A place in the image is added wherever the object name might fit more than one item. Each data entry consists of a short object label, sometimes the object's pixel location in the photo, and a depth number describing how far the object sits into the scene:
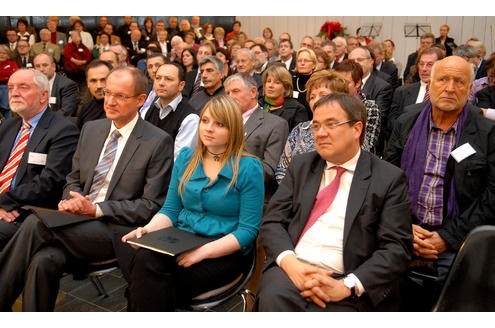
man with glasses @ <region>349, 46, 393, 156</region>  5.06
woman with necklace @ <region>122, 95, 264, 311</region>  2.12
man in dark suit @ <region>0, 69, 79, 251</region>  2.87
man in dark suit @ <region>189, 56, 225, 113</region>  4.99
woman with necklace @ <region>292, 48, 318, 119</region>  5.41
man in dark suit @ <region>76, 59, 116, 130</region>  4.32
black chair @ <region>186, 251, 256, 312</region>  2.17
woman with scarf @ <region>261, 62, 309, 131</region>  4.19
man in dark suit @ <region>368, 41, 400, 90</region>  7.62
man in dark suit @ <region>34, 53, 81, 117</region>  5.70
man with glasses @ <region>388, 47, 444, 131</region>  4.65
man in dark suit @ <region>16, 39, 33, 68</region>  9.69
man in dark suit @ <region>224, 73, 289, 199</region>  3.51
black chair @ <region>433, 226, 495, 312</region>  1.71
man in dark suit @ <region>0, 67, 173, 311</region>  2.35
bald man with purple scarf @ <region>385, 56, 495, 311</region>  2.34
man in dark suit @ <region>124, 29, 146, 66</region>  11.51
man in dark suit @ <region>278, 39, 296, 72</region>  8.06
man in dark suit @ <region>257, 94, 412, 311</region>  1.86
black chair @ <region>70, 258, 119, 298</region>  2.50
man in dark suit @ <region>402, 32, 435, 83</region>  5.95
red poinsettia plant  13.39
